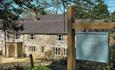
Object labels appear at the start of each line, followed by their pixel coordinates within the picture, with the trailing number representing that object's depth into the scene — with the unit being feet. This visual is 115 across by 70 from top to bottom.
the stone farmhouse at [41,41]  78.22
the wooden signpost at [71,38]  11.50
